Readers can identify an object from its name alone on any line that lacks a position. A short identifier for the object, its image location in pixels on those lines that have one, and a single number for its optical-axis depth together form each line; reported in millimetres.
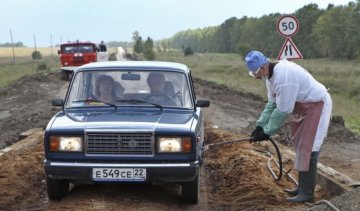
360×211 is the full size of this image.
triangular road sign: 29234
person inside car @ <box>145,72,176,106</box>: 15430
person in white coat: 13102
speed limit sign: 29672
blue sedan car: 13109
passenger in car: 15461
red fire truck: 68187
